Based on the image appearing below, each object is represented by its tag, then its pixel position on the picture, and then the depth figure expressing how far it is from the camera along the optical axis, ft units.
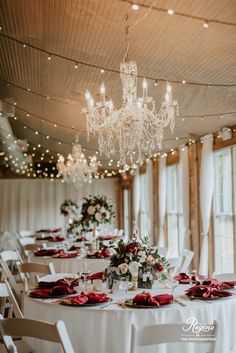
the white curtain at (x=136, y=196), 47.93
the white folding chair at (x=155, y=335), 8.05
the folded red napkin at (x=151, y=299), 11.01
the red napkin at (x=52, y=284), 12.97
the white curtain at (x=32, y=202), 52.90
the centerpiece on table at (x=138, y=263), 12.89
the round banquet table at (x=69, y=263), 21.63
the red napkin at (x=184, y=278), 14.05
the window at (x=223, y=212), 27.35
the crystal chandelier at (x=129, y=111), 15.75
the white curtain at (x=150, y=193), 42.01
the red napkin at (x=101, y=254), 22.00
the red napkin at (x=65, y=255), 22.23
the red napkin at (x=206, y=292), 11.68
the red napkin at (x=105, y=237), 27.80
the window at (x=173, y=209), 36.37
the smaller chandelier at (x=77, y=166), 34.40
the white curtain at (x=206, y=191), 28.71
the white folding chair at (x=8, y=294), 12.46
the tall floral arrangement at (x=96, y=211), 26.36
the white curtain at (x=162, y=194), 38.52
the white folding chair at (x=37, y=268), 16.81
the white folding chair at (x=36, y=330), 8.13
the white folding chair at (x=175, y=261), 18.13
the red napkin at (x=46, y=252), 23.19
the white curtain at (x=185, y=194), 32.30
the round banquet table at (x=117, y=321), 10.77
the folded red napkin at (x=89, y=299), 11.18
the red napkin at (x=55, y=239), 32.09
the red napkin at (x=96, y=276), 14.30
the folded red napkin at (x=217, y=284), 12.66
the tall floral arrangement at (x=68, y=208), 42.26
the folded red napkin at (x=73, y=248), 25.53
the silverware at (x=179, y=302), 11.28
